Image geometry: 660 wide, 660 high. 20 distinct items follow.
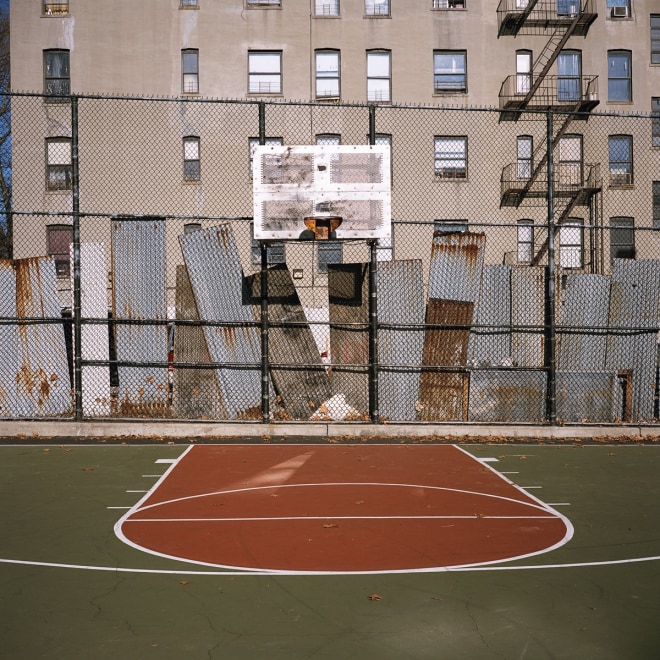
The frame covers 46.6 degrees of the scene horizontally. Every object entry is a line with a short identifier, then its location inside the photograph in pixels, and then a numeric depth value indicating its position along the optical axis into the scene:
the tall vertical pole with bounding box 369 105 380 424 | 12.28
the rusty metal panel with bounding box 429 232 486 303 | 12.80
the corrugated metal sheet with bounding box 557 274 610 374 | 12.89
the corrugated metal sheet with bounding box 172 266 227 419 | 12.57
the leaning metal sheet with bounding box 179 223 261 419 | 12.62
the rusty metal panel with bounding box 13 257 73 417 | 12.53
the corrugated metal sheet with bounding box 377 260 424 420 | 12.68
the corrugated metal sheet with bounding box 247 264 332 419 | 12.69
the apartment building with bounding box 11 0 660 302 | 27.69
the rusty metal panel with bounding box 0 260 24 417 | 12.48
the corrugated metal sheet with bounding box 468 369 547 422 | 12.69
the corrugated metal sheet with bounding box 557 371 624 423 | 12.77
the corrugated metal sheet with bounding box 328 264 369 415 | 12.71
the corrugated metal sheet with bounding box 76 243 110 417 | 12.47
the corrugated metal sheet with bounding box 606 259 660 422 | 12.96
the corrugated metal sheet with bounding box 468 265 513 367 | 12.77
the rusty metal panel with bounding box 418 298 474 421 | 12.65
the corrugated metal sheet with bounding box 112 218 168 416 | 12.51
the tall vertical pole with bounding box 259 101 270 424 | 12.26
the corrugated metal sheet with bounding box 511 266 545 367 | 12.76
